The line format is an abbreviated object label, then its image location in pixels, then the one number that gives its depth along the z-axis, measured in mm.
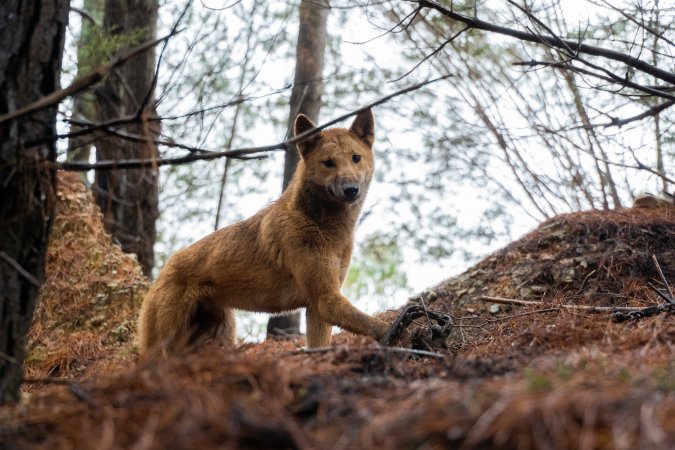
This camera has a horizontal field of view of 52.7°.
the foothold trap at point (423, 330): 4535
